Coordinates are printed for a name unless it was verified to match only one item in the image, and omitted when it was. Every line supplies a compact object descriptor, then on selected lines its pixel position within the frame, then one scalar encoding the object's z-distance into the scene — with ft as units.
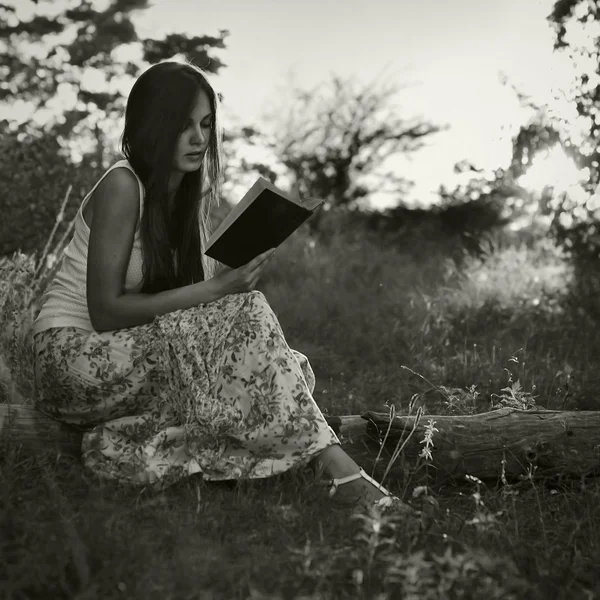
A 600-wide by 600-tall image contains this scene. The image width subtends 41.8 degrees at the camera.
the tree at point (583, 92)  14.87
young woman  7.84
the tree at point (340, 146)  37.65
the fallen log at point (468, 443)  8.63
